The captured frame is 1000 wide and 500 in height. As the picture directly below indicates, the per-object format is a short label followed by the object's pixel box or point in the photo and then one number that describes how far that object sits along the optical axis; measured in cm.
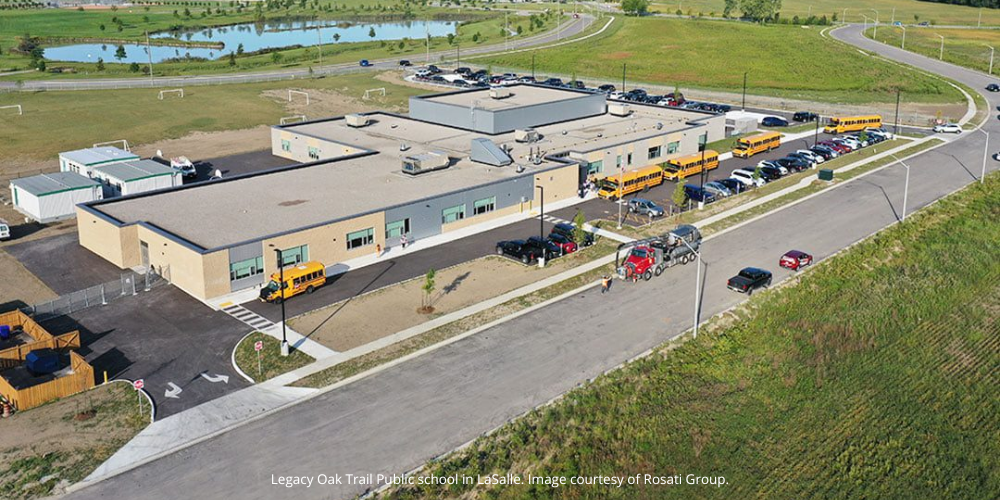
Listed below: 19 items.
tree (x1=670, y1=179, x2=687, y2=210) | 6353
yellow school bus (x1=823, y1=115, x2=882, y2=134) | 9706
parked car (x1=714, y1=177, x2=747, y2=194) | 7144
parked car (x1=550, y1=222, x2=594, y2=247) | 5712
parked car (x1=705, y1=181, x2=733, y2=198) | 6900
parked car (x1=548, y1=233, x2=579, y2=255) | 5541
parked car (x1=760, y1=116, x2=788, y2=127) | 10131
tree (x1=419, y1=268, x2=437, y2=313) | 4559
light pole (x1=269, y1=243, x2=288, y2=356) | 4003
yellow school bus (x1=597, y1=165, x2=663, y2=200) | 6914
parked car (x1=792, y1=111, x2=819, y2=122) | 10506
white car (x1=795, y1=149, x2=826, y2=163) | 8094
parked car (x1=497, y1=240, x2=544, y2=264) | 5359
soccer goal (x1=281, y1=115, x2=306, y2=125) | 10238
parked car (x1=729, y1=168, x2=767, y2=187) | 7294
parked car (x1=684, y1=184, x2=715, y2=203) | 6775
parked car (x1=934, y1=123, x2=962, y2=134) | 9544
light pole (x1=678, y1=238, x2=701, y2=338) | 4419
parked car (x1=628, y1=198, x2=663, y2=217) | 6397
